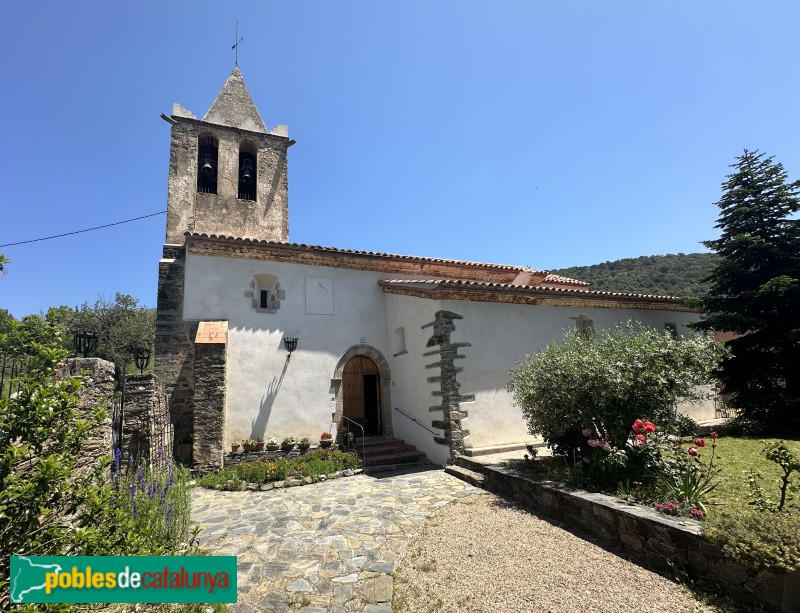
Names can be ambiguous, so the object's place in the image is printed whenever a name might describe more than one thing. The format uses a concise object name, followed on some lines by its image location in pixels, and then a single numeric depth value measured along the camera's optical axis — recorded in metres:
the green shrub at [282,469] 8.50
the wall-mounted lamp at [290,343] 10.82
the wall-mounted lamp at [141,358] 10.59
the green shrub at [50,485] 2.50
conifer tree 10.98
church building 9.81
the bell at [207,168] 13.58
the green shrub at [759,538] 3.36
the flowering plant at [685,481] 4.95
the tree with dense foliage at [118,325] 21.73
